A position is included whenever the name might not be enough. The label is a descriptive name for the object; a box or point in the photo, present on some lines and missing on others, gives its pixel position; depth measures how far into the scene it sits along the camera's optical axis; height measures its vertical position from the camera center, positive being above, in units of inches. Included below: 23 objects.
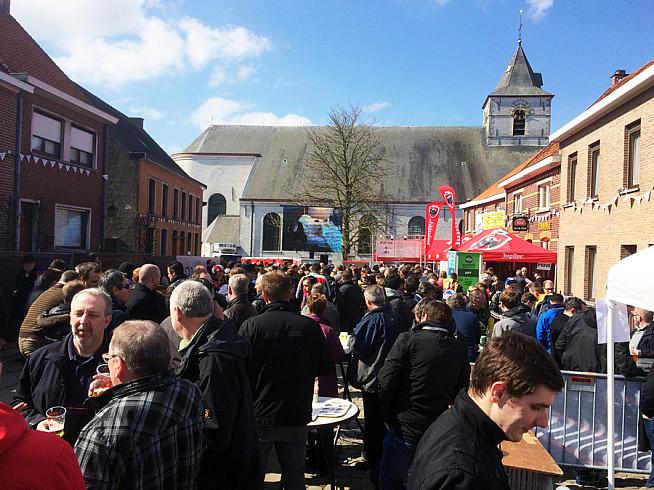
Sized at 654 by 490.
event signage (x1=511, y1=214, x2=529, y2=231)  810.6 +52.5
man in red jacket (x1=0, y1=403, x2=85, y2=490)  53.6 -24.3
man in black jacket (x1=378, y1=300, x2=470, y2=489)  145.9 -37.9
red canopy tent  587.8 +7.4
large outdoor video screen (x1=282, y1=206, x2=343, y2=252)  1713.8 +64.0
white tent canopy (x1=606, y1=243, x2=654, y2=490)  159.0 -9.7
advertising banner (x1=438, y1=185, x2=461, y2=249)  757.4 +84.5
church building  1800.0 +315.4
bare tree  1480.1 +194.3
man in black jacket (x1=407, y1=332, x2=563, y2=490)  71.2 -23.2
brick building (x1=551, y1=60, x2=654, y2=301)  430.0 +74.1
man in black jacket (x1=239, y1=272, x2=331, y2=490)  150.6 -40.6
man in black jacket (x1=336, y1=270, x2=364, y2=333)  381.7 -42.3
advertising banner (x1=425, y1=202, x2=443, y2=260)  875.2 +49.7
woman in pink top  214.5 -39.9
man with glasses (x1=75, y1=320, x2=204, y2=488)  78.7 -29.5
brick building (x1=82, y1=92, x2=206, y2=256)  949.8 +98.4
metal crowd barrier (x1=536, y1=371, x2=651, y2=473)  209.5 -70.1
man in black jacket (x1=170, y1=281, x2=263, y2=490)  107.6 -34.4
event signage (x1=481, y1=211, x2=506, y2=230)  944.3 +68.6
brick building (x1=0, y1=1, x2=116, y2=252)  565.0 +109.4
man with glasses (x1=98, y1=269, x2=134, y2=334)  210.2 -18.4
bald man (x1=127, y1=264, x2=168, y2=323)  222.5 -25.3
